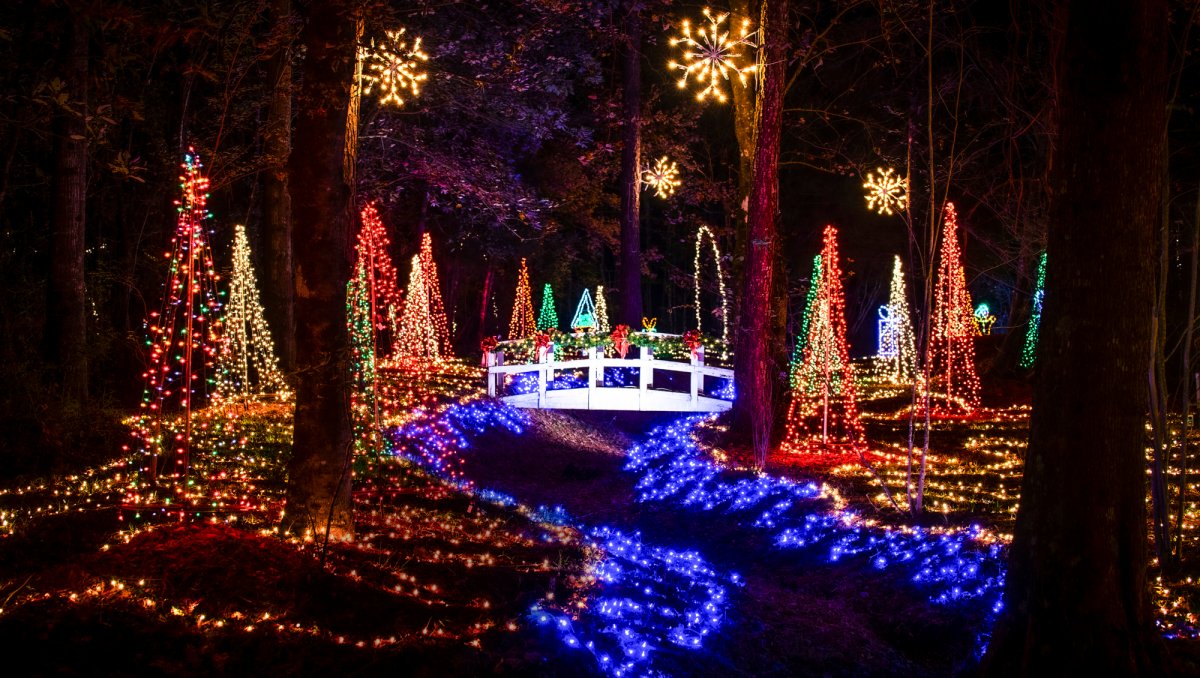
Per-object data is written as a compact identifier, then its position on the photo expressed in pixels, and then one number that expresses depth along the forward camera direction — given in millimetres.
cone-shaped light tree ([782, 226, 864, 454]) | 12047
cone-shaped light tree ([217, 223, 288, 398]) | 14680
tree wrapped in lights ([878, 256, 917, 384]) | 20953
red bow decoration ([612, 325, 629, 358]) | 18953
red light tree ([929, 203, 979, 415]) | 15406
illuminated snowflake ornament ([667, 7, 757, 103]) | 11031
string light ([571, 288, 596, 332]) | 26509
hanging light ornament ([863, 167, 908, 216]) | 14085
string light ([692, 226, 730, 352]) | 24662
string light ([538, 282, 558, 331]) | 29859
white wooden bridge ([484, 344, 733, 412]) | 17906
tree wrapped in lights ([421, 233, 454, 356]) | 19219
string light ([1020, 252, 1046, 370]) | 19492
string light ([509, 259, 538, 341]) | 25688
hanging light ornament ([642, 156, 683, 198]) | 21219
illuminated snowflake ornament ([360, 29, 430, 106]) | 12188
